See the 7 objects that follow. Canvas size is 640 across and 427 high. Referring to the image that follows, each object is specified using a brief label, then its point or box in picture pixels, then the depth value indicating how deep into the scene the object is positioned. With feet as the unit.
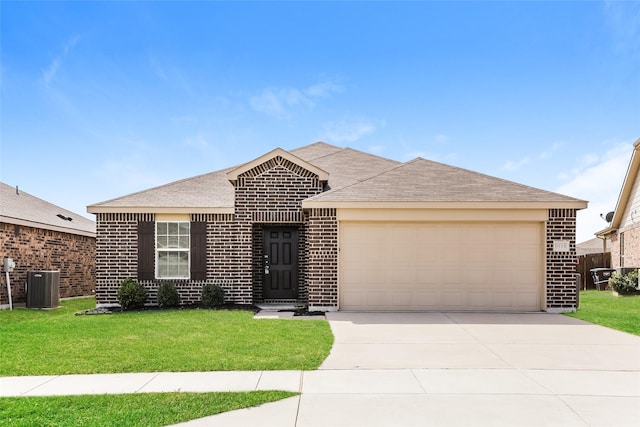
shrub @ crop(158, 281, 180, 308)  41.68
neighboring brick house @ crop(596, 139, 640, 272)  66.64
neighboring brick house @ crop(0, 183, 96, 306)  47.65
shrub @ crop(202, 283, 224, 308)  41.65
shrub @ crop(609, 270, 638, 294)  58.49
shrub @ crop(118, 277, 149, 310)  40.93
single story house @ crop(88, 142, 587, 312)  38.40
